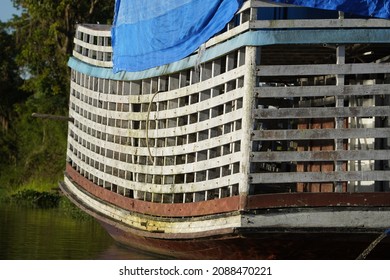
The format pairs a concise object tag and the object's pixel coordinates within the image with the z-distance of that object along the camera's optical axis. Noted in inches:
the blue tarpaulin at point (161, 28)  515.9
